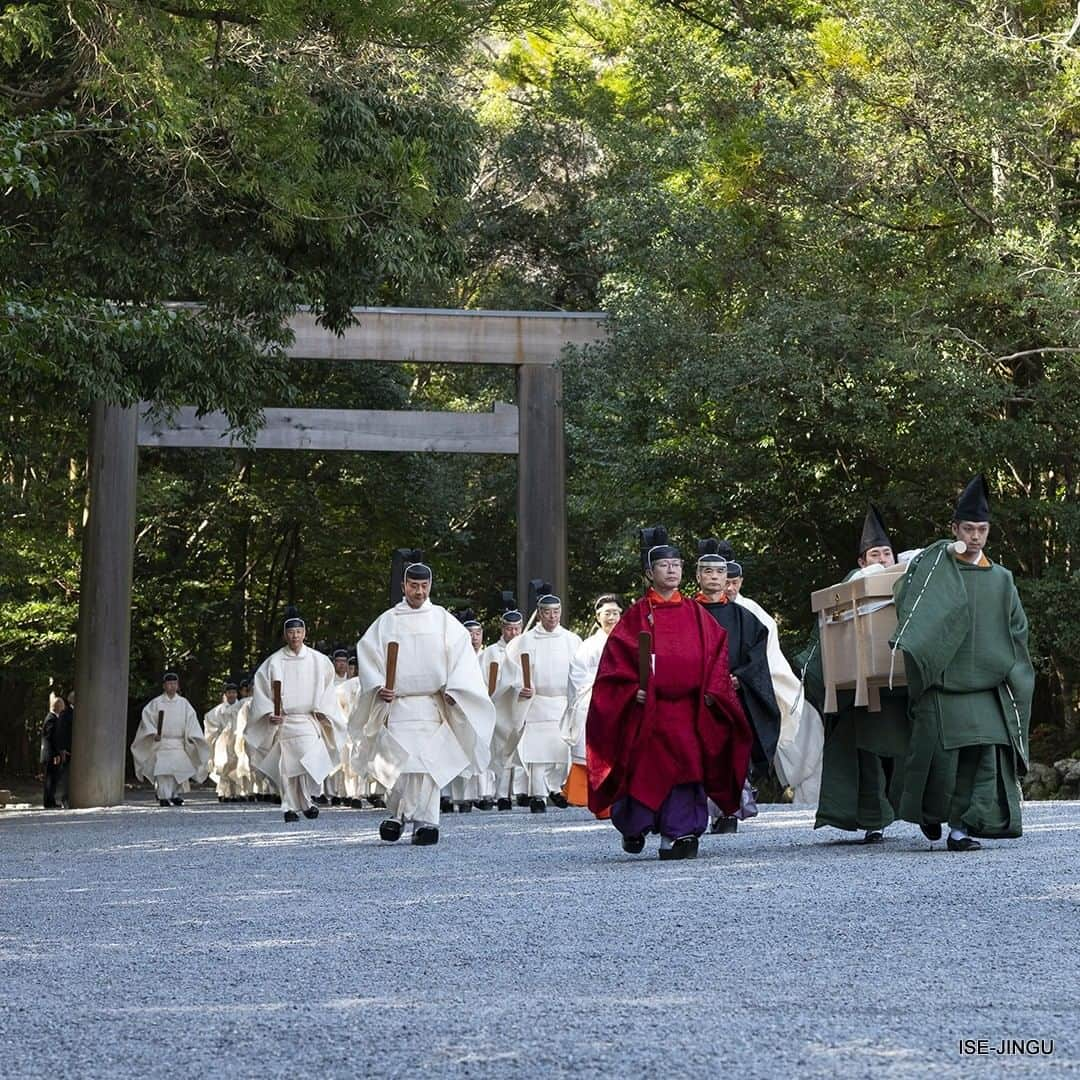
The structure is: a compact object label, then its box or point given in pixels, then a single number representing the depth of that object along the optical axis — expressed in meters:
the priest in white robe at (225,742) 26.31
